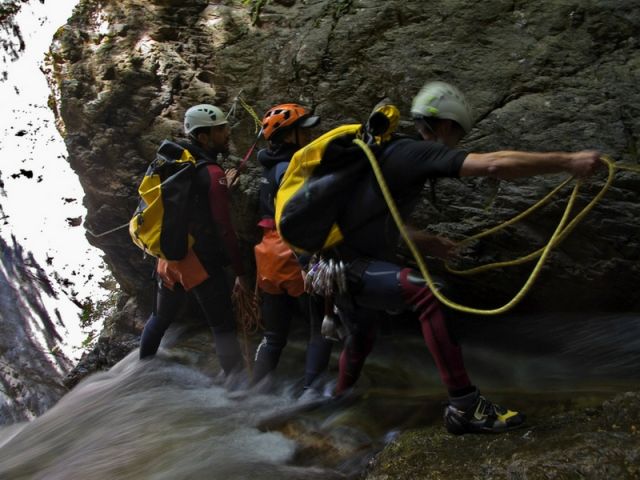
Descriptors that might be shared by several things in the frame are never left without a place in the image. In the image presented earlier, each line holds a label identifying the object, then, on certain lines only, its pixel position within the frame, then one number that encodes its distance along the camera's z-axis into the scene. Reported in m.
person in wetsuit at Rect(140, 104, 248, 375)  4.91
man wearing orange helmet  4.37
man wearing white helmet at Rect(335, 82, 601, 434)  2.90
